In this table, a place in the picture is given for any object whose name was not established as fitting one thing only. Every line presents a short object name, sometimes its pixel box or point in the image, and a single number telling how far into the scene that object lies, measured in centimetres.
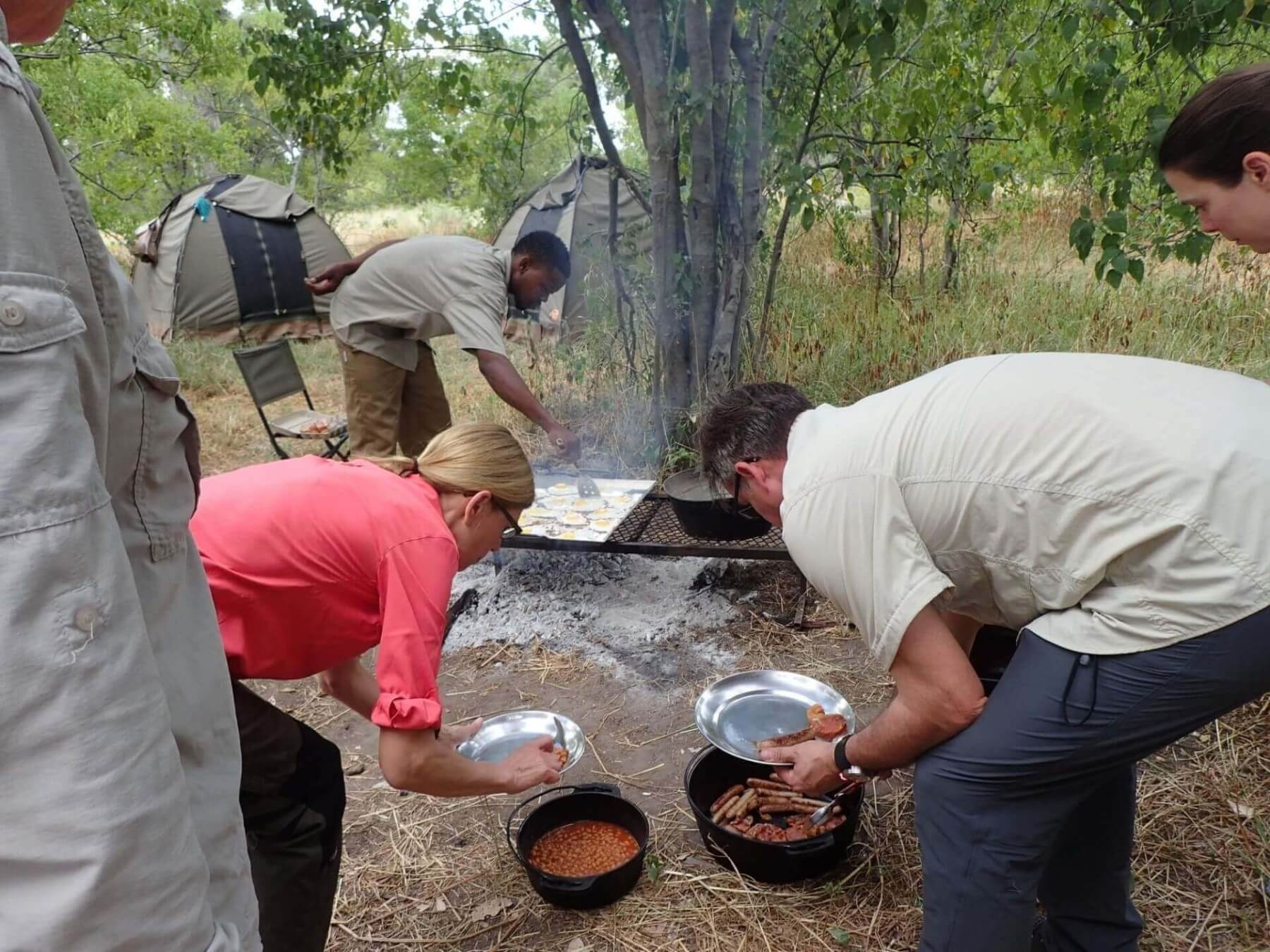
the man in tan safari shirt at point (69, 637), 68
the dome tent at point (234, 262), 930
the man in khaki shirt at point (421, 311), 416
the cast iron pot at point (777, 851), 234
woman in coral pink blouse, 171
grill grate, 352
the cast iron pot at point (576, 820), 231
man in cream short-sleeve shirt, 154
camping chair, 523
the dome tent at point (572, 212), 861
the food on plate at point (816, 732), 259
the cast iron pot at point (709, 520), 356
